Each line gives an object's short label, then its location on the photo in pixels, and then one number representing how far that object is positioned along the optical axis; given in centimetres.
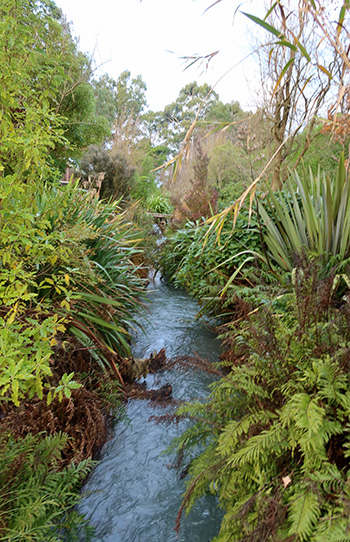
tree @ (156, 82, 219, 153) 3624
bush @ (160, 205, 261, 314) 340
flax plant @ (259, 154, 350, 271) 275
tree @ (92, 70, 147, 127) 2940
